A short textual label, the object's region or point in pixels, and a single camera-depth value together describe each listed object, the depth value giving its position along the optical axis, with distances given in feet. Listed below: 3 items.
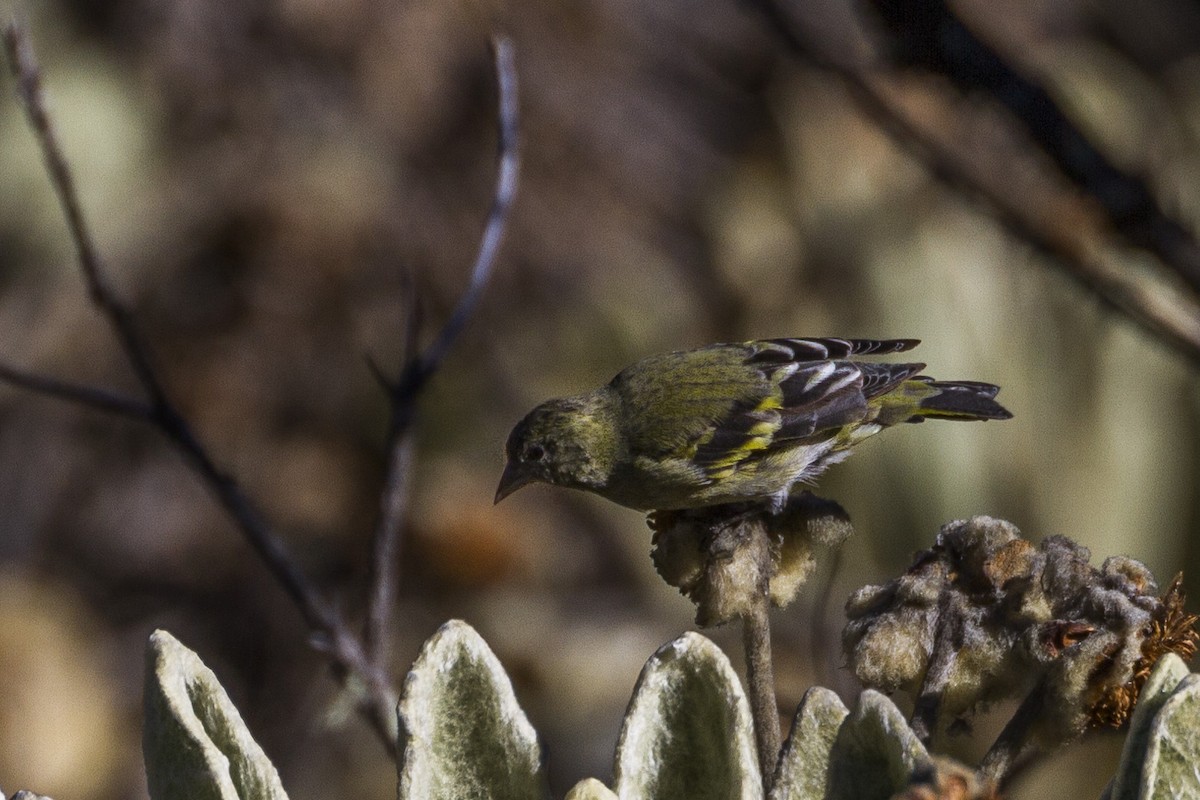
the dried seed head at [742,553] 9.60
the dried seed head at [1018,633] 9.49
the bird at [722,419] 9.87
